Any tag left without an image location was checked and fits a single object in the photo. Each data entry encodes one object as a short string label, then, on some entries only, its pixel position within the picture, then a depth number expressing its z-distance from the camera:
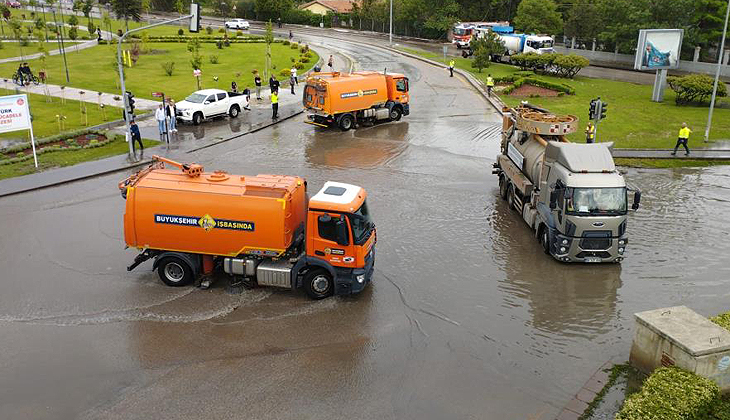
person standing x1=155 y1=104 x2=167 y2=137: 28.86
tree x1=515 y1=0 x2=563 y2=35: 66.06
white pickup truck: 32.50
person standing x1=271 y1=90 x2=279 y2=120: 33.81
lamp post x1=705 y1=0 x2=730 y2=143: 30.05
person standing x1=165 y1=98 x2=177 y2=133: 29.55
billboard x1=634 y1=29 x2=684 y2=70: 38.28
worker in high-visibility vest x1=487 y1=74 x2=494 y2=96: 41.59
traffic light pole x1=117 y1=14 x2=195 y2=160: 25.75
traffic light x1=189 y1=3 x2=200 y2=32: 24.05
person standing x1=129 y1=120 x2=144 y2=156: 25.81
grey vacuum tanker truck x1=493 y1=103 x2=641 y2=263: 16.38
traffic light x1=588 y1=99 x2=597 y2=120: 24.08
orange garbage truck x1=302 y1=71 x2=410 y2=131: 31.80
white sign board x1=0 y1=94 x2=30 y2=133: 23.80
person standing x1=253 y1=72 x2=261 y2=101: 39.66
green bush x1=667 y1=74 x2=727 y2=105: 37.34
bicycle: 39.16
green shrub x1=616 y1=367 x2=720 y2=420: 9.23
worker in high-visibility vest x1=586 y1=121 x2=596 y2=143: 26.88
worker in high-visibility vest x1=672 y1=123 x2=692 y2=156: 26.81
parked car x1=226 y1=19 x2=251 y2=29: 81.12
